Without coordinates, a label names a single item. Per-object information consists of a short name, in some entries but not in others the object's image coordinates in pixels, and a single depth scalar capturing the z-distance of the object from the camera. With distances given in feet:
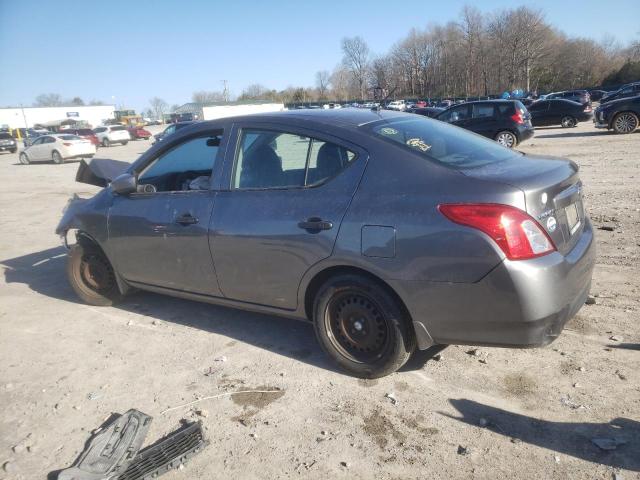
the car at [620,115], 55.01
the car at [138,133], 164.14
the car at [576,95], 116.63
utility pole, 329.11
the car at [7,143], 119.85
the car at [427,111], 75.95
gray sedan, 8.52
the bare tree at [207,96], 360.69
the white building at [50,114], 276.53
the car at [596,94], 171.32
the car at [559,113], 75.41
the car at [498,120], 51.65
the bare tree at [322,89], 296.88
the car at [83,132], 132.82
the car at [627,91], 104.53
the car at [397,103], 177.43
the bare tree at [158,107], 442.30
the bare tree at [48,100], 417.08
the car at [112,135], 126.93
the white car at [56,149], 86.28
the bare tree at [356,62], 310.45
